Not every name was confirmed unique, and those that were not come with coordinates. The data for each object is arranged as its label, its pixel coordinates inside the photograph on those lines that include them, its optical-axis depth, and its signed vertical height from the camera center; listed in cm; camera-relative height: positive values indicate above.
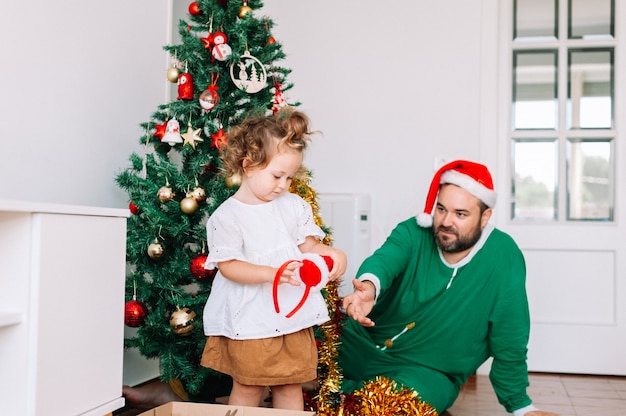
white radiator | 333 +1
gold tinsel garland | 200 -50
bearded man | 227 -26
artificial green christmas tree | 212 +13
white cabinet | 142 -20
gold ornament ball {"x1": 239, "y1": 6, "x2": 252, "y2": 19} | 220 +68
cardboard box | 146 -41
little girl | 163 -12
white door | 328 +29
